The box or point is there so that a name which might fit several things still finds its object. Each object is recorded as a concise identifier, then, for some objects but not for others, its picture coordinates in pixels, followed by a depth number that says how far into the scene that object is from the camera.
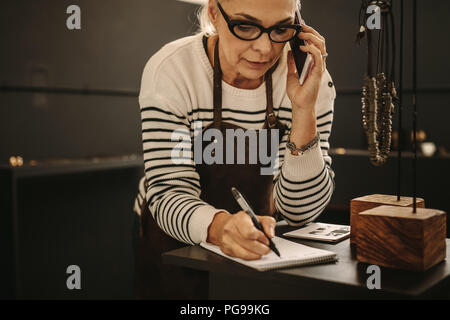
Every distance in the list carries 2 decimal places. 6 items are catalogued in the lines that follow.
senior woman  1.23
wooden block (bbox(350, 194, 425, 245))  1.14
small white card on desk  1.23
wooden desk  0.88
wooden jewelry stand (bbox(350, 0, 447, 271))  0.97
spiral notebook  0.98
